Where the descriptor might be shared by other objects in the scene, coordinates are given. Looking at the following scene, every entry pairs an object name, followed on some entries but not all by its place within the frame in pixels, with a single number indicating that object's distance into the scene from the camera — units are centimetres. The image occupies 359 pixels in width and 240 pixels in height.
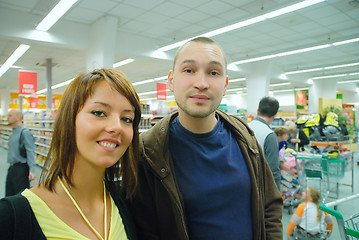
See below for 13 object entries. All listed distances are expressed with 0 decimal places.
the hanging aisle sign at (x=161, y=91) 1216
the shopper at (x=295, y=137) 636
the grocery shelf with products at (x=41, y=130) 831
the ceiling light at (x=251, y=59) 946
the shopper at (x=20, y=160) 412
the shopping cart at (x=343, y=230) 175
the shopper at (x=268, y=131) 297
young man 120
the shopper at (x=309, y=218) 302
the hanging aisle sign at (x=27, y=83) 995
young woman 94
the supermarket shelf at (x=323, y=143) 638
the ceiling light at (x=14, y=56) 817
